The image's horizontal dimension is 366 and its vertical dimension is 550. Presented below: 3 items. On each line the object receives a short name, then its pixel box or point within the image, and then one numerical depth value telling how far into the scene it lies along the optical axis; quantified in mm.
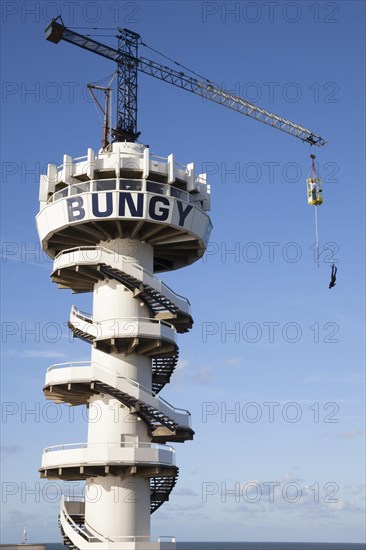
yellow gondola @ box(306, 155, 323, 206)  91625
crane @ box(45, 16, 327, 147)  81950
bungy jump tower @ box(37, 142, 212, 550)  61812
